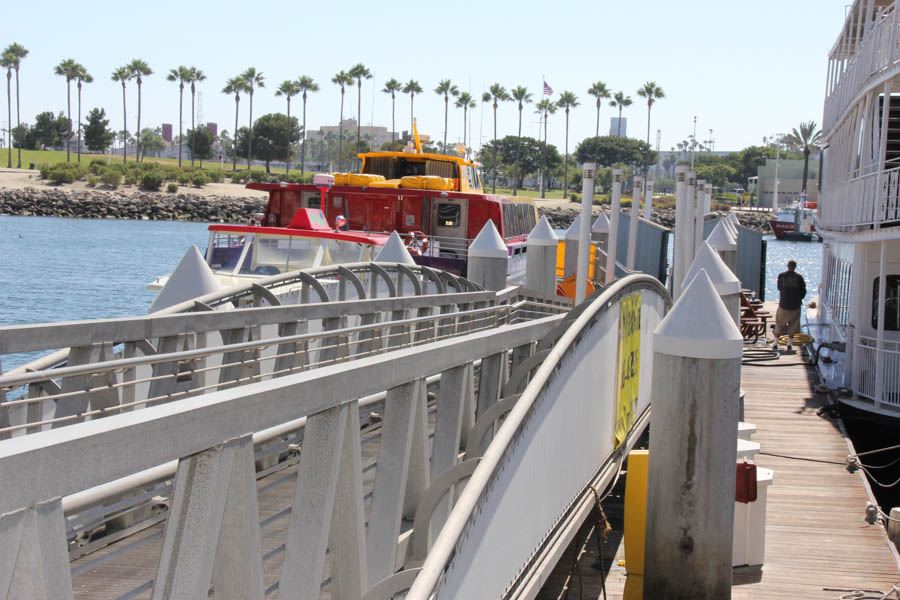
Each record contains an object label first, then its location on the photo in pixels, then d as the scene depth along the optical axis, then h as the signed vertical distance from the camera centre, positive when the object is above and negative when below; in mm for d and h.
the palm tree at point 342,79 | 136000 +21372
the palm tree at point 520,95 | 141375 +20627
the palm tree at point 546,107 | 145250 +19898
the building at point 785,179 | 165125 +11221
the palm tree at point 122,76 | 136875 +21063
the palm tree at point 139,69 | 135500 +21969
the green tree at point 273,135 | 137250 +13506
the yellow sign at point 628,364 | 9390 -1220
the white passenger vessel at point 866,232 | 16156 +284
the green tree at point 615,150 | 171250 +15864
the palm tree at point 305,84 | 139125 +20924
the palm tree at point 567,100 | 146375 +20793
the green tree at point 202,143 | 143000 +12603
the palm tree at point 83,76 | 140750 +21549
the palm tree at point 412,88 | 138125 +20748
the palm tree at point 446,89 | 139375 +20937
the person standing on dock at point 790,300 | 22891 -1279
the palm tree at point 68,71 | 139625 +22043
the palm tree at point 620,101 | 149088 +21343
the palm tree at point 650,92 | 147250 +22518
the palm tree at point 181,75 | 141375 +22071
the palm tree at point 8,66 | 138875 +22530
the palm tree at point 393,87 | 133875 +20211
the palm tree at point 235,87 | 138375 +20222
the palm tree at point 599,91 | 142375 +21647
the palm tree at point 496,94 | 139625 +20416
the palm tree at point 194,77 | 141125 +21954
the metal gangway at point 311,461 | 2873 -997
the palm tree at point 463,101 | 141875 +19544
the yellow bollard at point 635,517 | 8430 -2390
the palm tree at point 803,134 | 141875 +16390
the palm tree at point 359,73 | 133875 +22078
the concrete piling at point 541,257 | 20047 -360
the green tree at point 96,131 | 144125 +14153
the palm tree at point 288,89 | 139125 +20269
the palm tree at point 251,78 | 138625 +21598
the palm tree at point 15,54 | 139125 +24106
